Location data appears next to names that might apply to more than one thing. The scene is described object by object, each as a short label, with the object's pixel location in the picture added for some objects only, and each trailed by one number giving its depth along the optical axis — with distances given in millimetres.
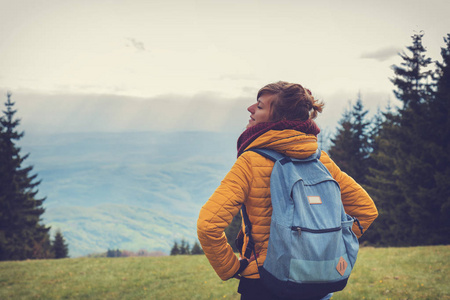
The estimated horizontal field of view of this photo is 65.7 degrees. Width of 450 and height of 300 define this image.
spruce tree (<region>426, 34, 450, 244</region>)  22938
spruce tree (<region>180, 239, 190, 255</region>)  44791
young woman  2010
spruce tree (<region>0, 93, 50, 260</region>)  33781
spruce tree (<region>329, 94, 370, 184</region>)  34312
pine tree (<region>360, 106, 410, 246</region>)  27219
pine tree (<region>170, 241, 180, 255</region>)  44428
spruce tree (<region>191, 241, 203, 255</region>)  42212
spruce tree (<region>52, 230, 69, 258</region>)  43741
